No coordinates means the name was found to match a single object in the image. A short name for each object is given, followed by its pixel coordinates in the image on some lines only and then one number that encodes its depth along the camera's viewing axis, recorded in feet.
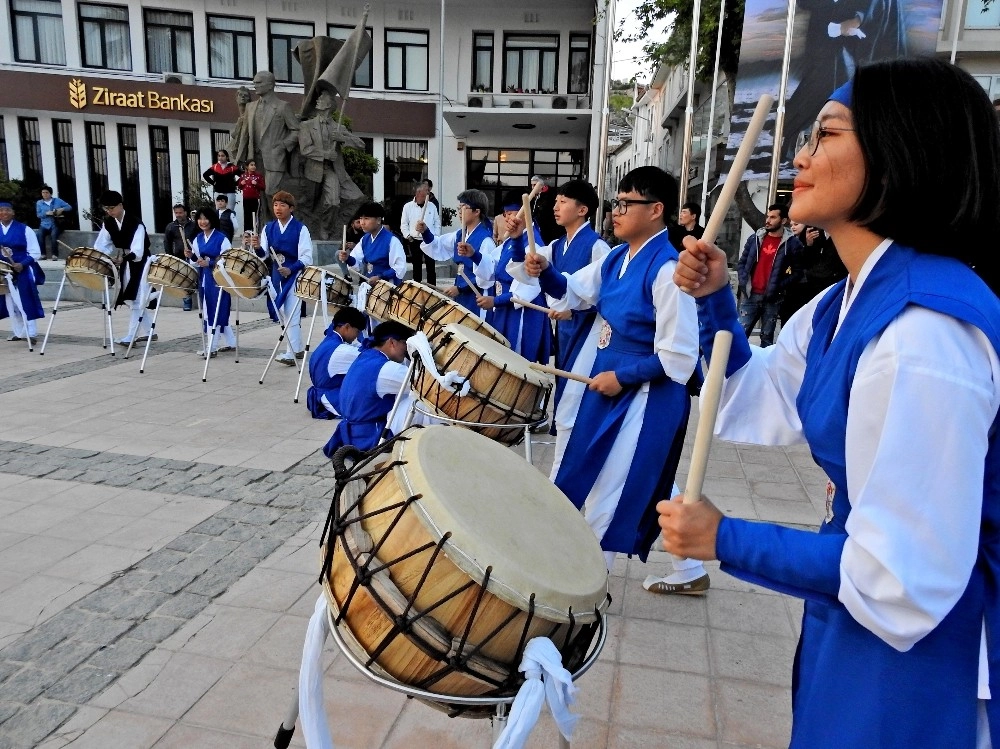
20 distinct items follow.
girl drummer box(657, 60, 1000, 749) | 2.87
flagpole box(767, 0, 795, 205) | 23.74
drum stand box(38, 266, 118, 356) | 24.20
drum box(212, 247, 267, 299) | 21.16
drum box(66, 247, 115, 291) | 23.15
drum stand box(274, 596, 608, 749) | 4.25
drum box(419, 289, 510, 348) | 13.17
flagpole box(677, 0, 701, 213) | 21.48
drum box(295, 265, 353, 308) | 20.49
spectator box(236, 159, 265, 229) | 38.78
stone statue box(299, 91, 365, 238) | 44.16
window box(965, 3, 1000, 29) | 51.16
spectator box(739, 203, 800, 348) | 24.02
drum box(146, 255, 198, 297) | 22.06
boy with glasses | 9.09
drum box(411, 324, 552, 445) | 10.23
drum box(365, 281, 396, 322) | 15.58
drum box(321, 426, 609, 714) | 4.20
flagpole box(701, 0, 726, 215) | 27.89
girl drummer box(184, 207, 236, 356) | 24.97
